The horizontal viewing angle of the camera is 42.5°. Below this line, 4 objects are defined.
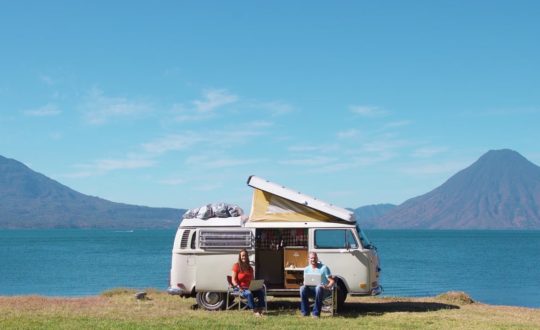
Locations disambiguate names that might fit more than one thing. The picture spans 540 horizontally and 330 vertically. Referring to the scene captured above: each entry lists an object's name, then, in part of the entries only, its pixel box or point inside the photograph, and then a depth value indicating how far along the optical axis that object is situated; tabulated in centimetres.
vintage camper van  1778
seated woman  1711
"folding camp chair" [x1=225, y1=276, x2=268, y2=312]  1738
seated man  1658
